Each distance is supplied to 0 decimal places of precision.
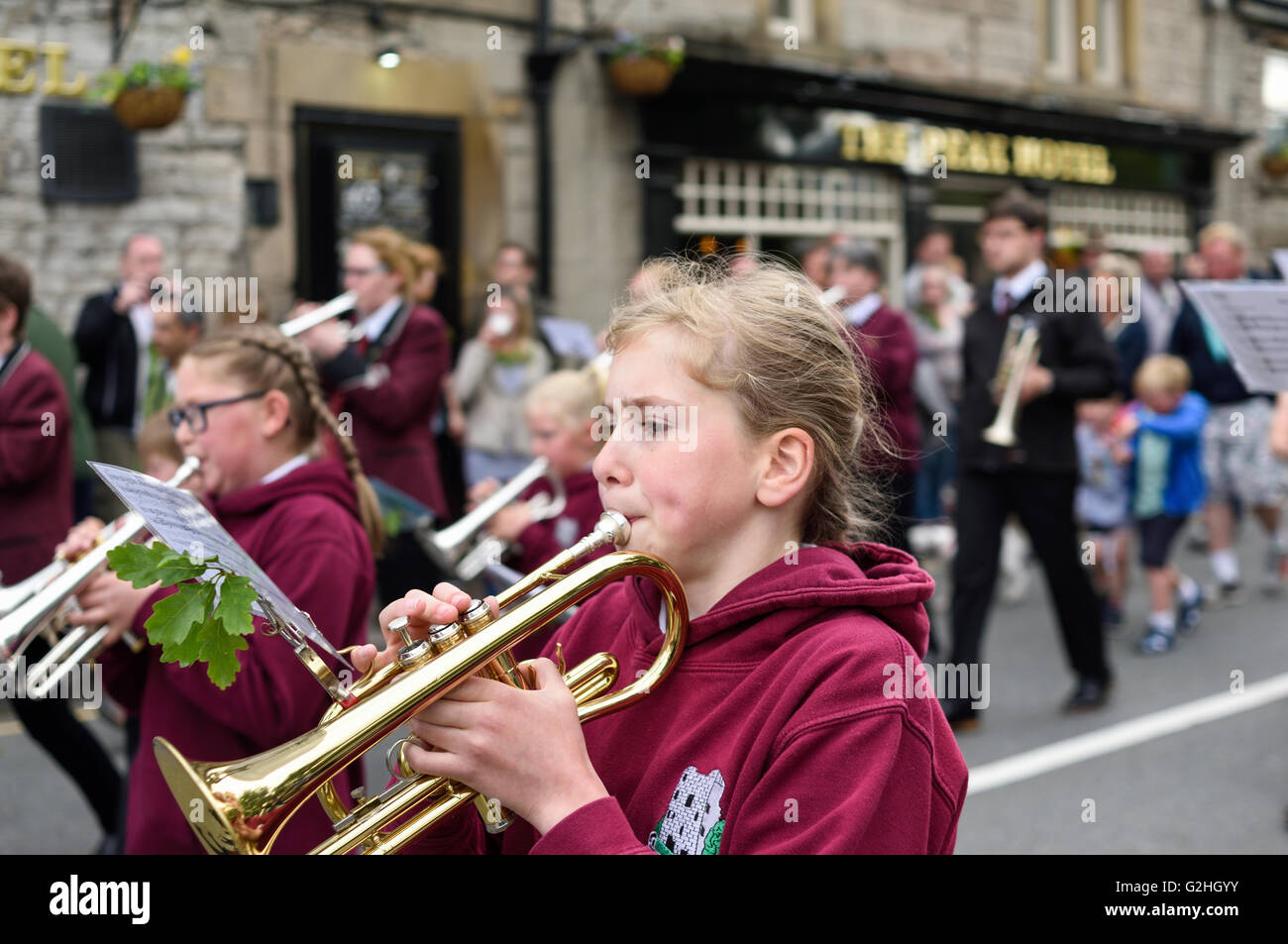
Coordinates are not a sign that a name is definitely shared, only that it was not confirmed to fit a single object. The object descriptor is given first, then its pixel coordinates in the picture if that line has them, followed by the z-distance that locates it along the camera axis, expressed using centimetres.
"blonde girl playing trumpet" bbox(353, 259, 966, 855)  162
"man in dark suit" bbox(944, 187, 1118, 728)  618
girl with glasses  268
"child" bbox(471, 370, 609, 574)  454
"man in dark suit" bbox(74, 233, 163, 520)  755
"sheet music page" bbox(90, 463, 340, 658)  163
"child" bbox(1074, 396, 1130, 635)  827
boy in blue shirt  777
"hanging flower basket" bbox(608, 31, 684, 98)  1095
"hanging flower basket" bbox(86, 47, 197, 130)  822
